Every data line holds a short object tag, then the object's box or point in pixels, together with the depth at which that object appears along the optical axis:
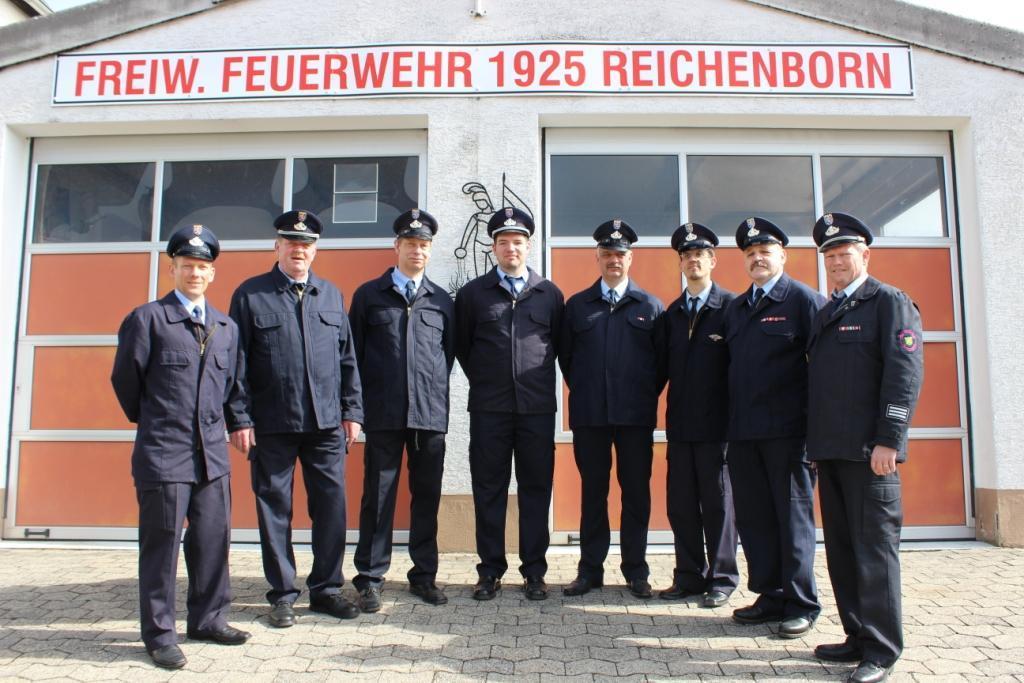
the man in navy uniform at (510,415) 4.12
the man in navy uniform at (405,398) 3.98
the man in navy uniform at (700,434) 3.99
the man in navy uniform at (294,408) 3.70
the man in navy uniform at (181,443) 3.24
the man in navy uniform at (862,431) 2.99
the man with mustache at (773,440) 3.53
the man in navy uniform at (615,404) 4.11
